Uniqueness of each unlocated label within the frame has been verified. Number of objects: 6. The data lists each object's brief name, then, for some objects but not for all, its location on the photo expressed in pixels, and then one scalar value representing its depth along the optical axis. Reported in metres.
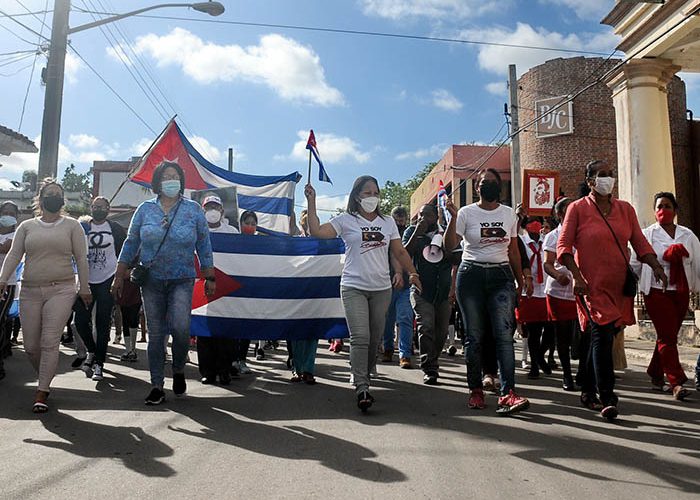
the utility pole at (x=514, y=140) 19.61
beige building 12.76
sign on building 26.92
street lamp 10.65
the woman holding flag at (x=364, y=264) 5.26
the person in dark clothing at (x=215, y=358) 6.48
